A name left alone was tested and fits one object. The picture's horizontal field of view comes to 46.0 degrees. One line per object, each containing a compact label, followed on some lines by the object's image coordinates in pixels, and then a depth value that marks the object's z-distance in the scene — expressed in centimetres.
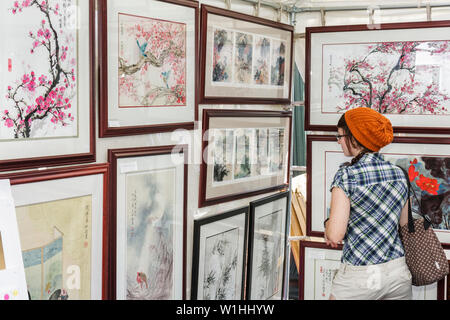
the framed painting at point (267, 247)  298
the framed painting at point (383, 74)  277
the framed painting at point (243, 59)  256
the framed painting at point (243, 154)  263
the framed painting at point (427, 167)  278
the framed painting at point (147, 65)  204
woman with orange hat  203
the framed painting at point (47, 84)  168
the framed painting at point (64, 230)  176
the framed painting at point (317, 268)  302
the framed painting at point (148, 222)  213
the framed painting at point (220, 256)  259
